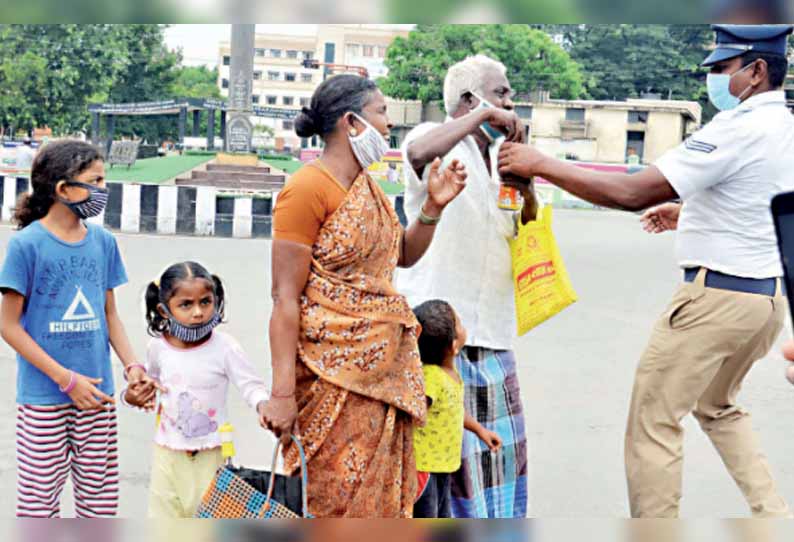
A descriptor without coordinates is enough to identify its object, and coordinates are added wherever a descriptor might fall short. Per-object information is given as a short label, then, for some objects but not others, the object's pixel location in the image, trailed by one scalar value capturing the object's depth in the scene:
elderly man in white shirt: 3.38
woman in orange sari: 2.63
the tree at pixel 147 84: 36.06
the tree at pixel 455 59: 25.14
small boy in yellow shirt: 3.21
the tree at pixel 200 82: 58.46
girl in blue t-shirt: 3.00
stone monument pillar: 22.56
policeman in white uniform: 3.05
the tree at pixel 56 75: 30.98
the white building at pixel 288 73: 44.94
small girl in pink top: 3.03
